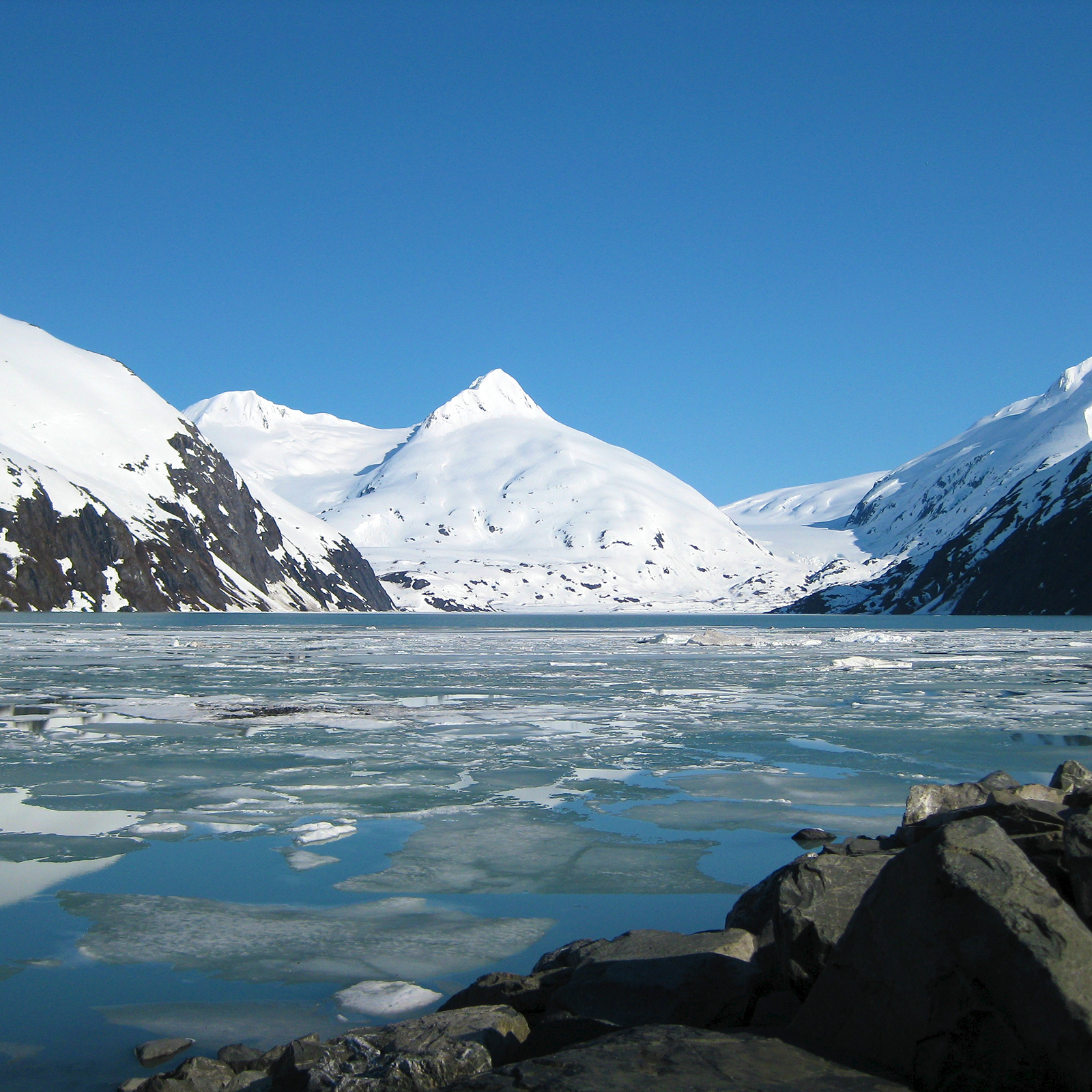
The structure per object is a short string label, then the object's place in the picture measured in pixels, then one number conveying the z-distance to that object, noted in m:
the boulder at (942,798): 9.48
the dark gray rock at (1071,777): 9.32
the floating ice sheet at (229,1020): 6.05
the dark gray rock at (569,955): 6.42
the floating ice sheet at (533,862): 9.15
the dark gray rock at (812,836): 10.51
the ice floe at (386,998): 6.40
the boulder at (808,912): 5.44
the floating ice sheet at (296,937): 7.19
